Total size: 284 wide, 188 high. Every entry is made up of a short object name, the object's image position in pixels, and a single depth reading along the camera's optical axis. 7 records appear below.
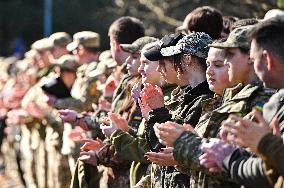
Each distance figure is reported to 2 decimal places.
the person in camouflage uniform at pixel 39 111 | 19.44
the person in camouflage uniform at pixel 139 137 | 11.68
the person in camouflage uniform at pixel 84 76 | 16.87
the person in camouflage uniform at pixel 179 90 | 9.97
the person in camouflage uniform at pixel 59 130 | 18.14
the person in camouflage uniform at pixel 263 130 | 7.24
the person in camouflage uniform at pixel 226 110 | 8.41
